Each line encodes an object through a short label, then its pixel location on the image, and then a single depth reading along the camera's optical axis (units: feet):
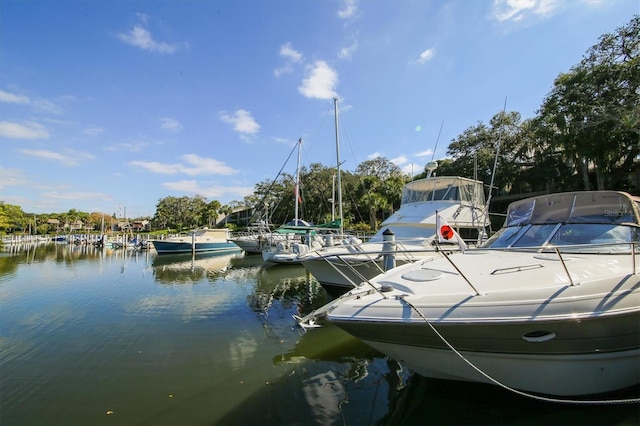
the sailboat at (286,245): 56.80
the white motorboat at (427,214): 32.09
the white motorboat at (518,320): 10.33
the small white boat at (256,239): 73.92
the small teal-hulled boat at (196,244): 104.73
